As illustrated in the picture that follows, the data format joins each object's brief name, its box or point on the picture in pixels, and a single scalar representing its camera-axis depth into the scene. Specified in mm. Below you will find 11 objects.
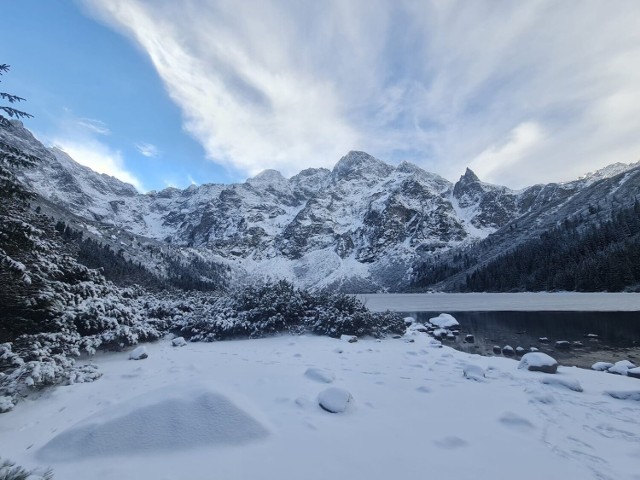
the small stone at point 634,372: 11234
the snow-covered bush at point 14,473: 3401
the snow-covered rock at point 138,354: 12094
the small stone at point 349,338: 15830
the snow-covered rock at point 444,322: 26531
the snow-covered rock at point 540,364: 10820
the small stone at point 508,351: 16605
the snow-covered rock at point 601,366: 12743
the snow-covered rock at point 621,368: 11719
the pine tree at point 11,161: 7477
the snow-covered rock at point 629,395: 8059
